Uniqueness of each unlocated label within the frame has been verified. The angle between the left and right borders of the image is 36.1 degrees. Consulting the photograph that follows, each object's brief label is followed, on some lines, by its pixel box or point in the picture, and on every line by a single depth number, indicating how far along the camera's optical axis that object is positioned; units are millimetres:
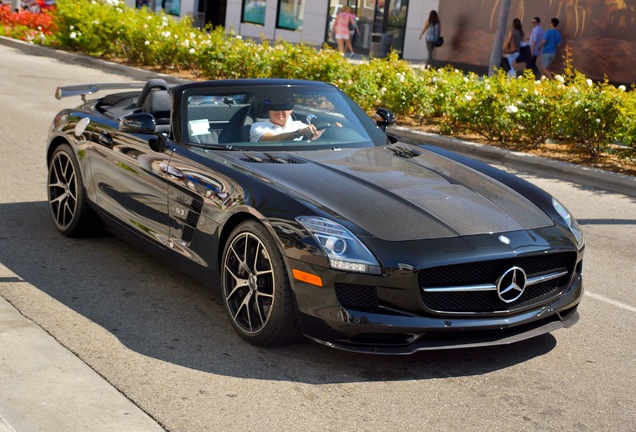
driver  6449
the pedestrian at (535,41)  24703
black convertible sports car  4910
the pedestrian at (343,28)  32344
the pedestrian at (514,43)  24672
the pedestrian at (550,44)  24344
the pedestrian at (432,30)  27375
